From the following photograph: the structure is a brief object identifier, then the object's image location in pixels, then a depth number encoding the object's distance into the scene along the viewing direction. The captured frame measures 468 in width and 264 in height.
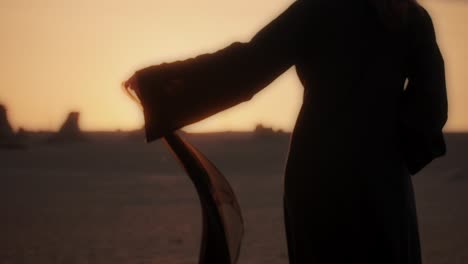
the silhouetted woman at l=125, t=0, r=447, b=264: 3.50
